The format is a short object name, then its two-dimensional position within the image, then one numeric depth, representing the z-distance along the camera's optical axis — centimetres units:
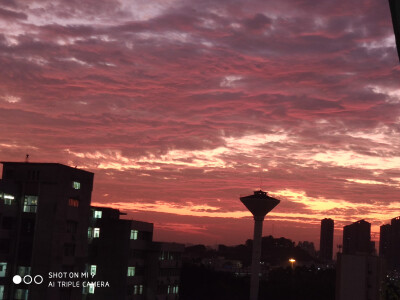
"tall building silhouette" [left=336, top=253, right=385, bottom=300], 7256
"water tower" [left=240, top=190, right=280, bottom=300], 10925
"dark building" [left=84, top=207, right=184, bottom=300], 8181
